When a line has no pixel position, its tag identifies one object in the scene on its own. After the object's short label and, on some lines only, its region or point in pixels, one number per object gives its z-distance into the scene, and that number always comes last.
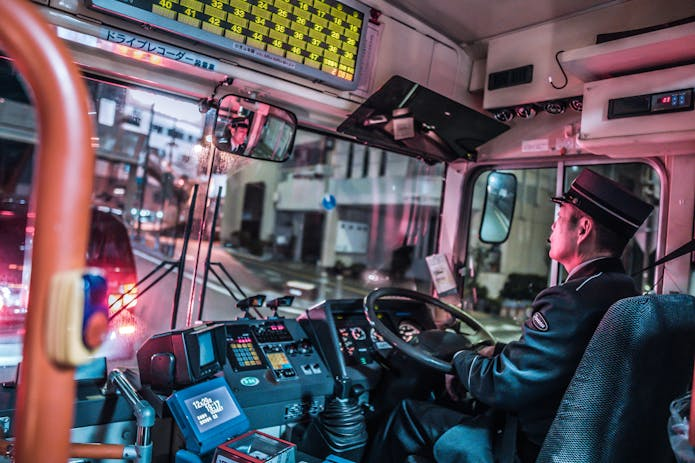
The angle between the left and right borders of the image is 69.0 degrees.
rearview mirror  2.79
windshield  2.51
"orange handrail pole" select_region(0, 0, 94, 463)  0.66
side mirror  3.70
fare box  1.77
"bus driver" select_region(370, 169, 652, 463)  1.97
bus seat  1.54
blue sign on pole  5.09
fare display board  2.26
